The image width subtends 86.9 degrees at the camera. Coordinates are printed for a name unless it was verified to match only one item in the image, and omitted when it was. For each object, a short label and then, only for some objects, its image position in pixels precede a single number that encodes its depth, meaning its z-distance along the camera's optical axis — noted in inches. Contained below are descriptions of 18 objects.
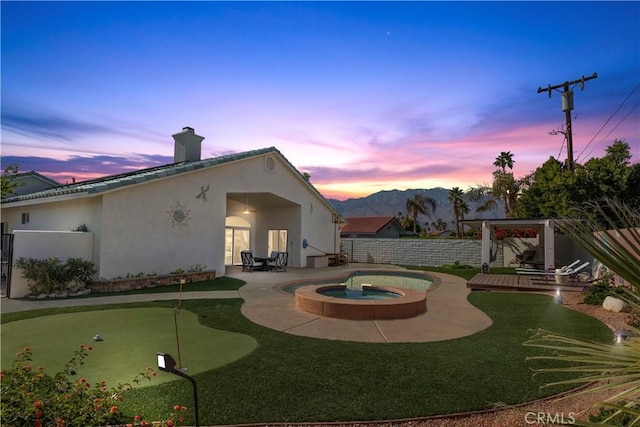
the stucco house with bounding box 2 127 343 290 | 484.1
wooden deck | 497.7
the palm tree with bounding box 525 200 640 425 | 53.6
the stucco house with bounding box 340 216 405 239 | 1863.6
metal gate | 408.2
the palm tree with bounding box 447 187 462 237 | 2255.7
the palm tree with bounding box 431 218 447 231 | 3031.5
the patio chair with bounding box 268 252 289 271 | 744.8
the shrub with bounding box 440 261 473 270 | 844.6
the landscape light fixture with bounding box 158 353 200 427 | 109.8
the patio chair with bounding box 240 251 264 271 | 721.0
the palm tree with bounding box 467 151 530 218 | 1381.6
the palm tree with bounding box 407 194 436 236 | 2719.5
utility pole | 845.8
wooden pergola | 596.1
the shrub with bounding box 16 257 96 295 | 411.5
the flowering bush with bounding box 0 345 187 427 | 110.5
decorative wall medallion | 556.4
